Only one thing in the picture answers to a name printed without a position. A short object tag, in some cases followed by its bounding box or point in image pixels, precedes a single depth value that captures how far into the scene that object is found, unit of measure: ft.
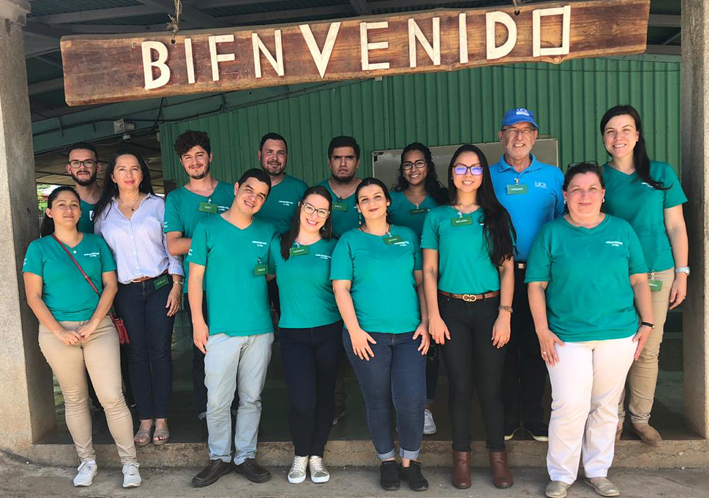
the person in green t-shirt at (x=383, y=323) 9.22
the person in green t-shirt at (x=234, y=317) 9.68
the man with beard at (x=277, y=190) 11.43
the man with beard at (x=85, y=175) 11.43
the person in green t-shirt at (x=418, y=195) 10.82
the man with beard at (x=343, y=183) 11.01
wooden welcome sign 8.63
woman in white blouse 10.64
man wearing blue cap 9.98
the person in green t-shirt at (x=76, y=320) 9.93
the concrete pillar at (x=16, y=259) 11.01
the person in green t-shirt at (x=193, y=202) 10.65
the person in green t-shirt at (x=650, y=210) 9.45
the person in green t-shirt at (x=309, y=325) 9.59
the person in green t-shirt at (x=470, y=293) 9.11
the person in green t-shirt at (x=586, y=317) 8.73
